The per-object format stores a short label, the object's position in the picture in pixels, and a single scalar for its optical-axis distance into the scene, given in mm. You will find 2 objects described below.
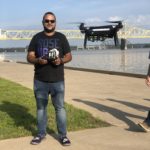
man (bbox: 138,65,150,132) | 4709
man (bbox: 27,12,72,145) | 4151
